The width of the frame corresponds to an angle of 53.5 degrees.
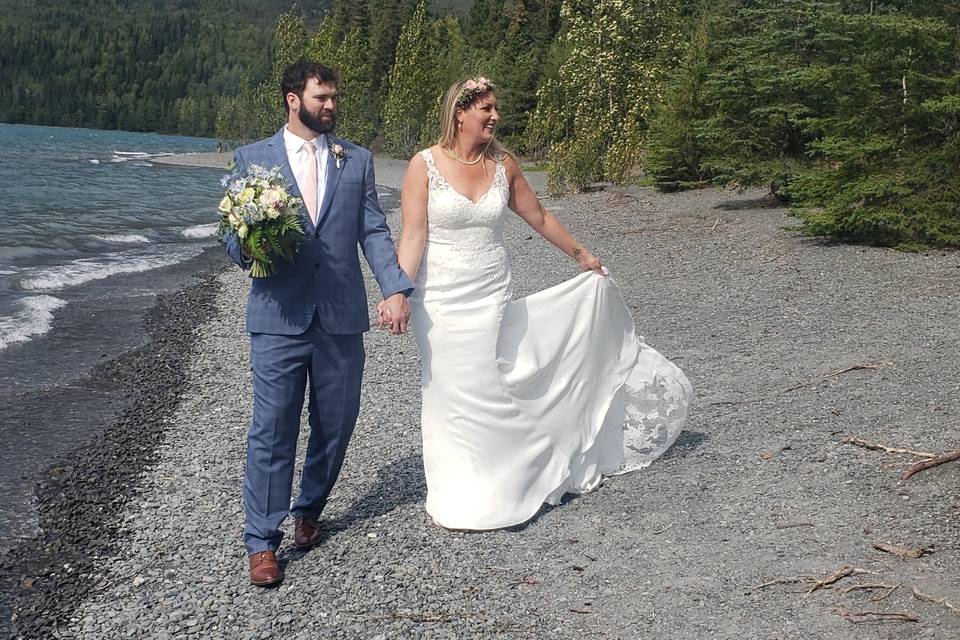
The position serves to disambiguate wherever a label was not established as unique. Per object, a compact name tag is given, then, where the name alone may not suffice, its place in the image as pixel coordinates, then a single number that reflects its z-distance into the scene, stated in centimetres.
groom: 496
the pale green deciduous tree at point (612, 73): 3161
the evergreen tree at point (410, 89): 6750
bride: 553
